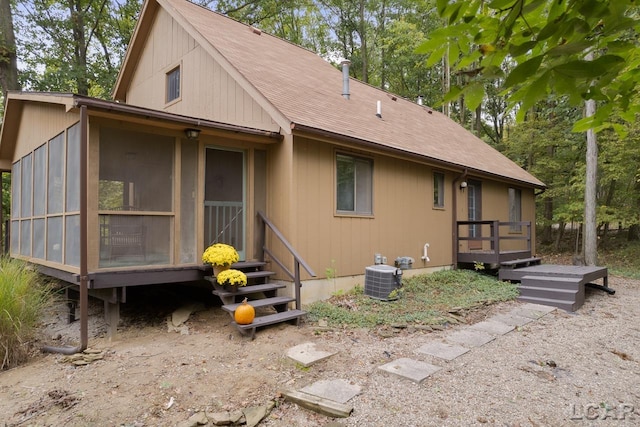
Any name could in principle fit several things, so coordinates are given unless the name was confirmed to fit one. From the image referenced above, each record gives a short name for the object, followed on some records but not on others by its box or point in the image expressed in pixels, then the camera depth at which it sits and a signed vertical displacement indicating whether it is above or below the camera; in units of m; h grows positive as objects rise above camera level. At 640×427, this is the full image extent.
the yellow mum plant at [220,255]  5.43 -0.54
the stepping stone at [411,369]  3.74 -1.52
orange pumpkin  4.85 -1.22
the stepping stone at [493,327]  5.41 -1.56
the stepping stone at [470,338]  4.88 -1.56
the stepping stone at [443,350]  4.38 -1.54
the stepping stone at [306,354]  4.15 -1.52
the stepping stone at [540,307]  6.60 -1.54
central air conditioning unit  6.73 -1.11
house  5.27 +0.76
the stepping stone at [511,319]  5.86 -1.56
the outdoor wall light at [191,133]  5.68 +1.23
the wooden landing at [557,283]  6.94 -1.25
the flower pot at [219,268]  5.50 -0.72
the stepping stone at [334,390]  3.37 -1.55
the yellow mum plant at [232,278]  5.27 -0.82
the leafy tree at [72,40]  14.02 +7.06
